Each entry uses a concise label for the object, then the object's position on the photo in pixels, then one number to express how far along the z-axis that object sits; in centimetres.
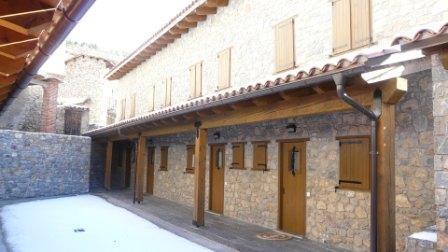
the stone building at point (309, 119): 449
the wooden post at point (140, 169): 1286
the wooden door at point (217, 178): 1068
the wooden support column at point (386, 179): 446
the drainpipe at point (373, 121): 446
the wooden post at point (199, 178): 880
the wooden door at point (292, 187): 788
